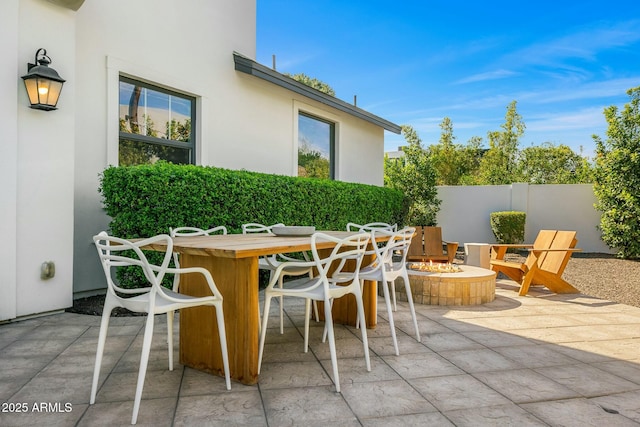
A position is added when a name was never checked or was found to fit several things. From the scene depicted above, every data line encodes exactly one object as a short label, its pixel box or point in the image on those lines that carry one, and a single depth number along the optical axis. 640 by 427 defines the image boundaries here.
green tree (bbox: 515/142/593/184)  17.56
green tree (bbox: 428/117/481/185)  17.27
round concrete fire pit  4.55
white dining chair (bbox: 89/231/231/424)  2.00
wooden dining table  2.40
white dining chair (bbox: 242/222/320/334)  3.61
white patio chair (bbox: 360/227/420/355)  3.03
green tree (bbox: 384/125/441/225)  9.96
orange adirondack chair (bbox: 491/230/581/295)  5.11
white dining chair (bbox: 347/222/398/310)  4.21
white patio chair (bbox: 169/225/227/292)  2.88
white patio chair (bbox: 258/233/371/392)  2.41
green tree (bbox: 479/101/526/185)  16.57
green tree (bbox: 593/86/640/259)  8.49
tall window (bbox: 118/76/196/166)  4.88
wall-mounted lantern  3.62
